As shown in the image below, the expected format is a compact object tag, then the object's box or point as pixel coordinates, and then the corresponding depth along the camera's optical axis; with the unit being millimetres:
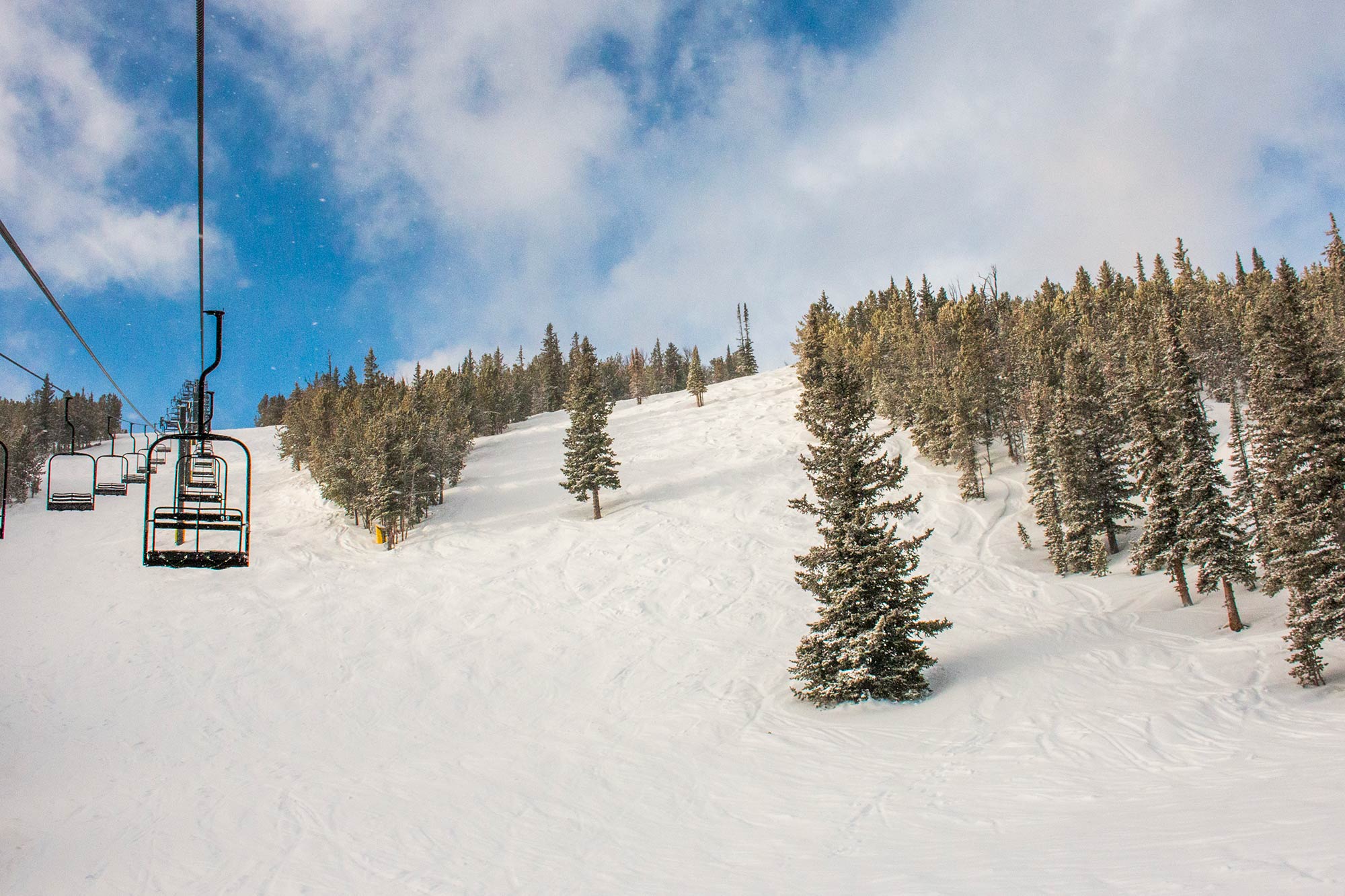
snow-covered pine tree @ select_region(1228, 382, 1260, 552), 25344
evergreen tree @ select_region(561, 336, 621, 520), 50188
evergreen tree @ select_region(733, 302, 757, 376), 147375
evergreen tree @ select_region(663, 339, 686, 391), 140250
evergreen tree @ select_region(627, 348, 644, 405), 107750
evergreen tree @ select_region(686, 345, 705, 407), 92312
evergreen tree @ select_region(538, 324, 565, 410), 121750
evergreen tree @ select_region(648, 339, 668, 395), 136750
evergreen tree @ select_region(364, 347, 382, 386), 102812
